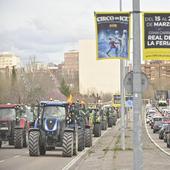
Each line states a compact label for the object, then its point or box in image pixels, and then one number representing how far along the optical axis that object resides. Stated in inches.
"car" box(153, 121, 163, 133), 2650.1
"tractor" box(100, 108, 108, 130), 2672.2
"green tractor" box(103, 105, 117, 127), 3229.1
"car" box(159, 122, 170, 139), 2029.3
